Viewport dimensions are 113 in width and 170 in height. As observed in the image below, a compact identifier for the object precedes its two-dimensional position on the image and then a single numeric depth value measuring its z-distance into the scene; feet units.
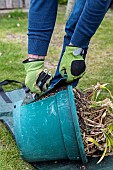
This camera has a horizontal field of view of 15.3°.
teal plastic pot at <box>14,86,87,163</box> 6.18
